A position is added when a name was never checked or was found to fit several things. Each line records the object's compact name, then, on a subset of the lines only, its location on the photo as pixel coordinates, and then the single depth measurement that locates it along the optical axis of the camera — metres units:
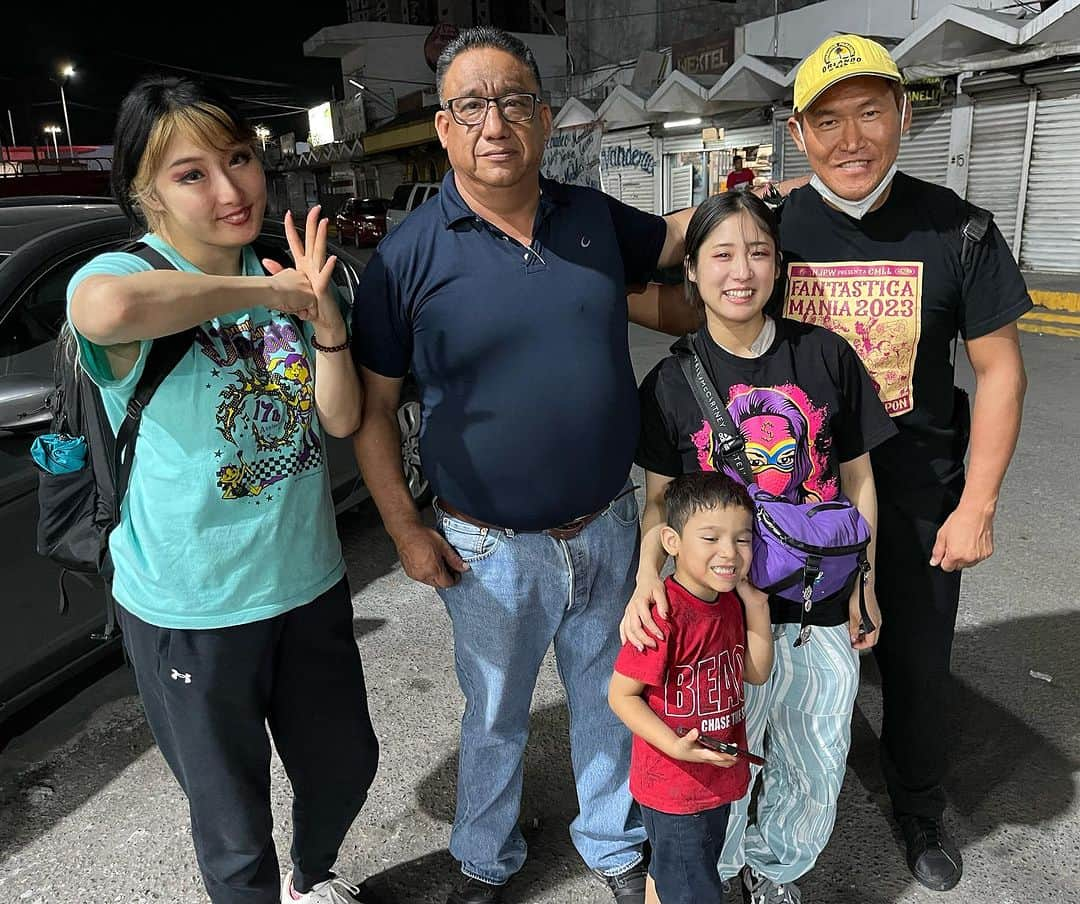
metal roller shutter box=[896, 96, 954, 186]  13.90
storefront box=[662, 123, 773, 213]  16.83
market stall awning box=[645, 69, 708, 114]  16.36
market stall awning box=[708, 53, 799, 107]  14.55
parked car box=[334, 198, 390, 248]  21.30
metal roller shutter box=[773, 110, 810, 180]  15.86
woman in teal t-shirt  1.62
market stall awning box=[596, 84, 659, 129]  18.36
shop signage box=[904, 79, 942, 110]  13.39
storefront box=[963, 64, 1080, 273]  12.30
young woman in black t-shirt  1.91
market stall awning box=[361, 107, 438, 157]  27.30
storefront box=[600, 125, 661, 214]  19.83
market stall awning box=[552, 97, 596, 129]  20.09
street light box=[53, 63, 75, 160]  54.25
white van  18.61
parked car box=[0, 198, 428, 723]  2.63
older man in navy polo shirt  1.93
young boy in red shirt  1.73
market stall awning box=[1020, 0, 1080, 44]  10.85
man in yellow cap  2.03
